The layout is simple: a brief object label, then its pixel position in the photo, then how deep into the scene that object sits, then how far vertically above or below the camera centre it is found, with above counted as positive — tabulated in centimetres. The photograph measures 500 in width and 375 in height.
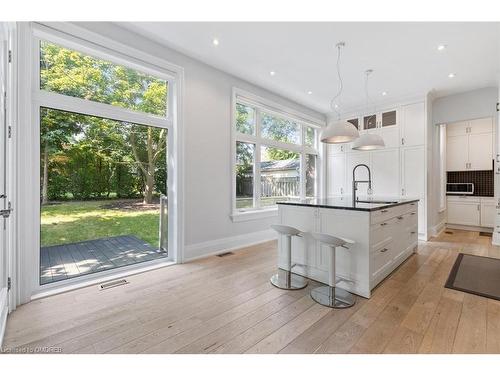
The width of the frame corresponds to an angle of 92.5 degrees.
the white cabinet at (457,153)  570 +83
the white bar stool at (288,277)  259 -105
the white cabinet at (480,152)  537 +81
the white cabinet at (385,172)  509 +33
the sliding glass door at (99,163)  253 +29
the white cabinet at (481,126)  535 +139
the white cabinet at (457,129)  568 +140
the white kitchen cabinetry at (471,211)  532 -56
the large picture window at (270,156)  435 +66
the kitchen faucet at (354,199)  289 -16
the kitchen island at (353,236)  236 -54
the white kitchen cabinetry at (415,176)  470 +22
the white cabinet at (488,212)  527 -56
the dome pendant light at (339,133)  284 +65
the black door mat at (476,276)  249 -106
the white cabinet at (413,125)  475 +127
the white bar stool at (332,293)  221 -107
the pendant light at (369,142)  346 +66
